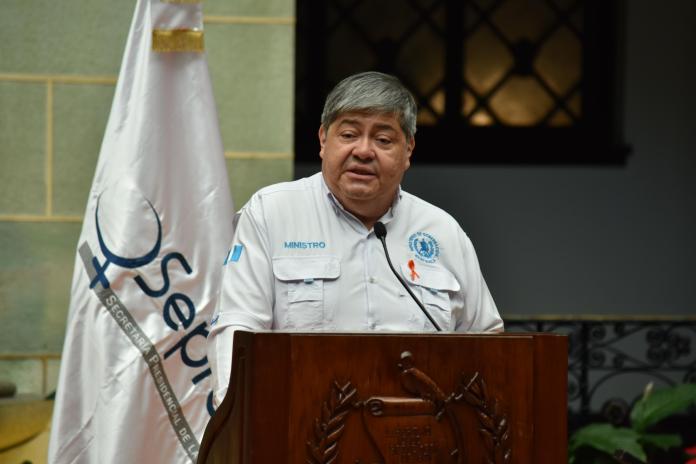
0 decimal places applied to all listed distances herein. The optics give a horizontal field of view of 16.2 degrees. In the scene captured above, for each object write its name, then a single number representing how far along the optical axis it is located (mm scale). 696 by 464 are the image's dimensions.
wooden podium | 5471
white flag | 8519
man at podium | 6742
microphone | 6443
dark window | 15559
